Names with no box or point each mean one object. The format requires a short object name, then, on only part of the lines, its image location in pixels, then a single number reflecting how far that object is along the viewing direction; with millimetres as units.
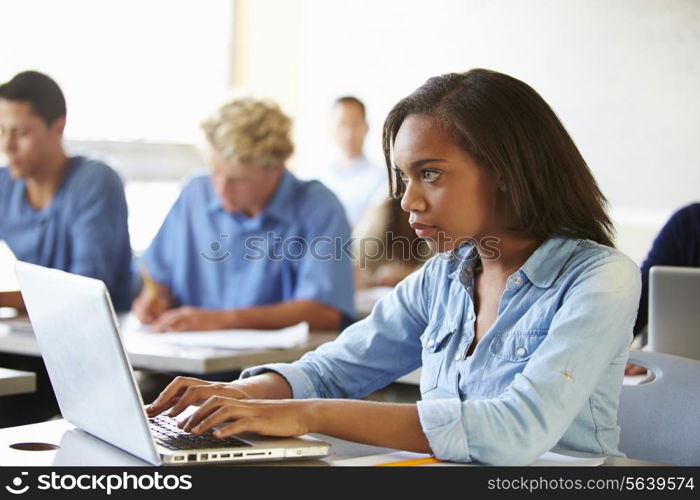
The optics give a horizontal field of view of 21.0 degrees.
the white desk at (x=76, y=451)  2459
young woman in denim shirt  2473
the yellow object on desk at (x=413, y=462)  2461
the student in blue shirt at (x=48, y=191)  4746
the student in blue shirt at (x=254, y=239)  4616
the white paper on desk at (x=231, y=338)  3861
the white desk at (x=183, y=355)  3620
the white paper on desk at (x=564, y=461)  2502
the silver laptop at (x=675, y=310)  3235
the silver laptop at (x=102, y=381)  2344
